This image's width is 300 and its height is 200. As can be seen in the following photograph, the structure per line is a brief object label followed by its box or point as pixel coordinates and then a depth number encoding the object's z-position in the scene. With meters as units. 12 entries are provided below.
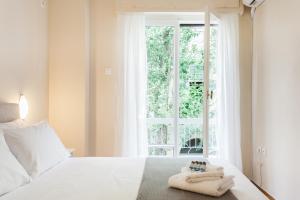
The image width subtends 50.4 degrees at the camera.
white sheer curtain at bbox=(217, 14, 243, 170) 4.01
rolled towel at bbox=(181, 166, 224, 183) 1.83
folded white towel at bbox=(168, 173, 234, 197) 1.72
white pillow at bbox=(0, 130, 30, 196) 1.79
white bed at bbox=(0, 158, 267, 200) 1.75
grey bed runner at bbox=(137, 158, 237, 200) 1.71
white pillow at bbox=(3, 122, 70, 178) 2.15
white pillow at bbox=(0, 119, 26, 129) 2.47
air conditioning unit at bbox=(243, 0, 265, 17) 3.73
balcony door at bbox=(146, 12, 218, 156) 4.25
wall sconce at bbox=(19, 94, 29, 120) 3.04
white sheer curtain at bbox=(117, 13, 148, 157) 4.02
